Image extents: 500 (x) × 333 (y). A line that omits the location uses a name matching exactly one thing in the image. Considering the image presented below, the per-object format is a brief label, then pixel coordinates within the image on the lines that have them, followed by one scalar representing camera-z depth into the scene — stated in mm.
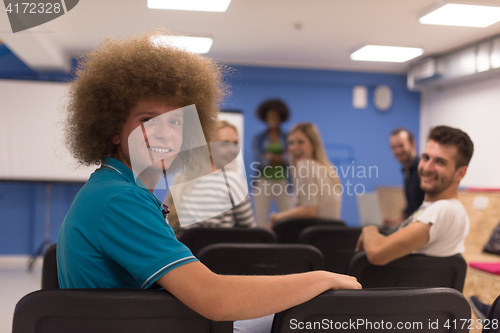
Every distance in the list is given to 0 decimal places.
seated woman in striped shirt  2084
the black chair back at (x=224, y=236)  1819
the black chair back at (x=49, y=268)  1389
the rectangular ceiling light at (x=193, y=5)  3354
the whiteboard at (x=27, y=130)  4883
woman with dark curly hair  4703
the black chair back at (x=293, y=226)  2354
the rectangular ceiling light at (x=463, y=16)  3394
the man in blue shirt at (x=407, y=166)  3211
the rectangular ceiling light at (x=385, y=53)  4668
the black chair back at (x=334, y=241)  1998
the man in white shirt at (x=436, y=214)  1509
